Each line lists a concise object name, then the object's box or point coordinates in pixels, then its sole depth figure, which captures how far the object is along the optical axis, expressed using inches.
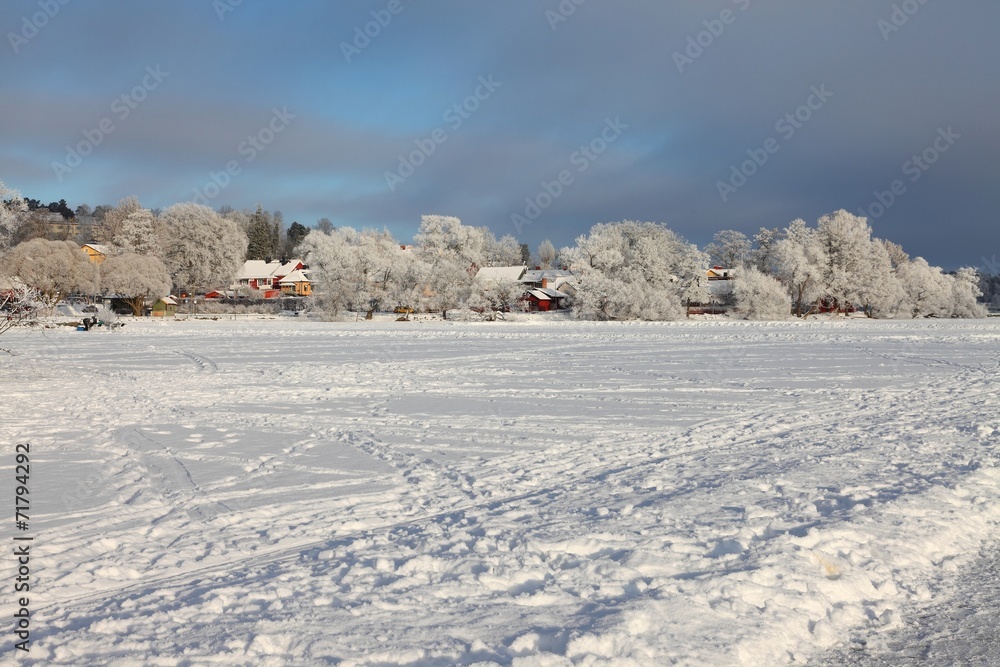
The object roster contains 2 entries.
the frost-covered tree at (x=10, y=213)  2413.9
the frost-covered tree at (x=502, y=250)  5167.3
